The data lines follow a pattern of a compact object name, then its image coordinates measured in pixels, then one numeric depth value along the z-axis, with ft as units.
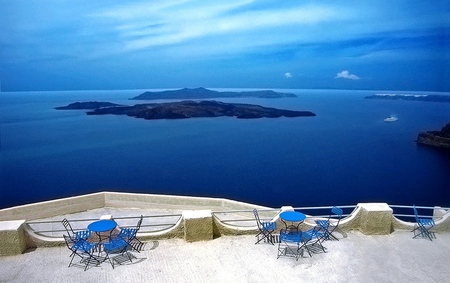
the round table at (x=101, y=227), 25.71
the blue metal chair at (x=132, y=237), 27.22
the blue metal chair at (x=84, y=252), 25.34
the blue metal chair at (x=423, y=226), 29.21
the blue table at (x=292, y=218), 26.91
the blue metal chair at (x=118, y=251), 25.58
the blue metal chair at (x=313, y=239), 27.04
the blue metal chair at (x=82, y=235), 26.61
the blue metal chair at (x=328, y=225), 28.40
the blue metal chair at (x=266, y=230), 28.40
